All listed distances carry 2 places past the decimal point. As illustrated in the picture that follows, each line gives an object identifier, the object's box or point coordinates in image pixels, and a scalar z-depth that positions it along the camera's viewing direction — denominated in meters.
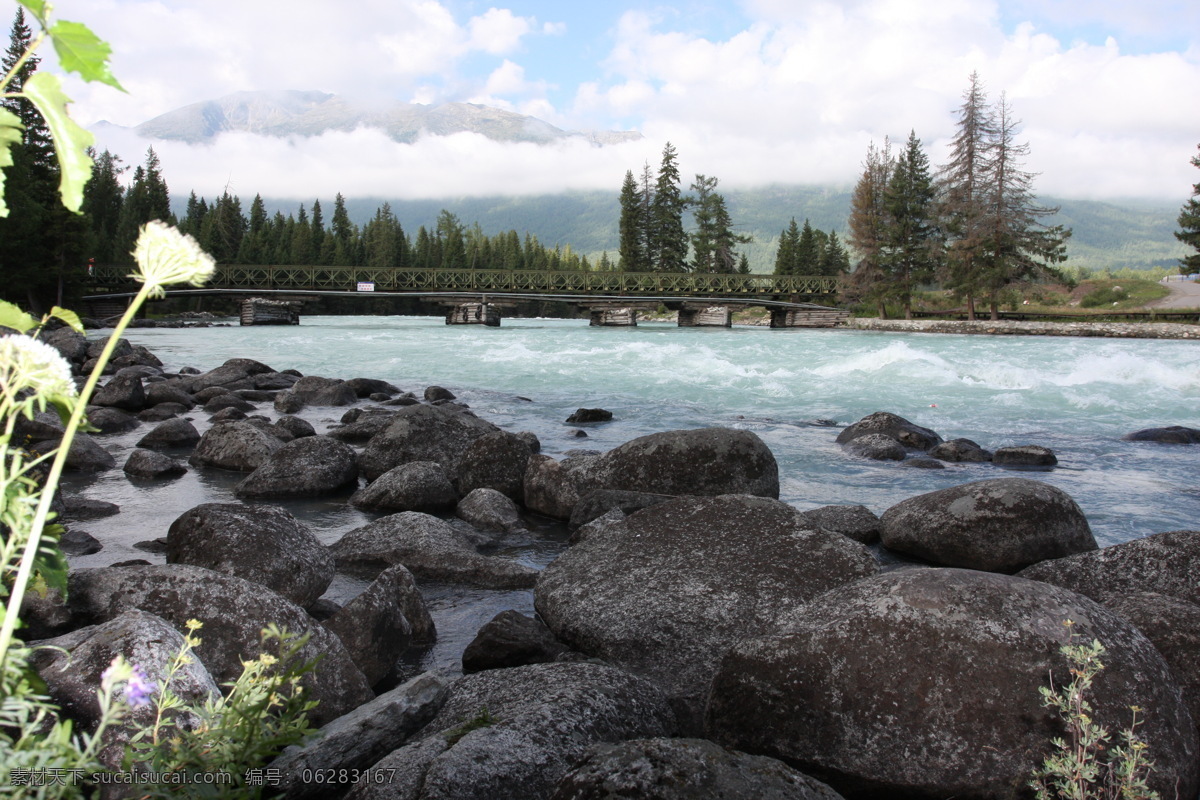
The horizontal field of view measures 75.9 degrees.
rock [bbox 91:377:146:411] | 13.09
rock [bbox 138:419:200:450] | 10.19
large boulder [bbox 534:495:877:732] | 3.87
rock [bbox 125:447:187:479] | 8.41
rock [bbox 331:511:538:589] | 5.52
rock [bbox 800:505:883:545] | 6.54
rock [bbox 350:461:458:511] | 7.40
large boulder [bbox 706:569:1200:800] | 2.63
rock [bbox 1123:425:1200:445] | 12.30
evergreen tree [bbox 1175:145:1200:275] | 47.38
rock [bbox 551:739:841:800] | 1.93
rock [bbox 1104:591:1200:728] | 3.35
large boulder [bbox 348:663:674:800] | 2.35
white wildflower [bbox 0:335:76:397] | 0.91
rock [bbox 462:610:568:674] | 3.99
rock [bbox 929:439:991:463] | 10.60
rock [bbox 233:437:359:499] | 7.71
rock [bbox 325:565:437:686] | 3.88
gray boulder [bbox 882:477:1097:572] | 5.71
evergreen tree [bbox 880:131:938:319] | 56.69
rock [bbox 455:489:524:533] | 6.97
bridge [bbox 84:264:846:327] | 56.09
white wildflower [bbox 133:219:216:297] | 0.92
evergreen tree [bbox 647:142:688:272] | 79.19
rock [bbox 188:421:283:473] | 8.86
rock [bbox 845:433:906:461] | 10.55
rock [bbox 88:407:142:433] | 11.27
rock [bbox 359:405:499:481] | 8.57
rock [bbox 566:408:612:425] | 13.58
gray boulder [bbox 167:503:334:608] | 4.46
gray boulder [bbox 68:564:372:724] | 3.21
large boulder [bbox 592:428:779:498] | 7.12
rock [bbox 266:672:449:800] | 2.53
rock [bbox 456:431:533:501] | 7.91
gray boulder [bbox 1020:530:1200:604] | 4.53
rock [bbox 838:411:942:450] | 11.49
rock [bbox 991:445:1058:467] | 10.48
